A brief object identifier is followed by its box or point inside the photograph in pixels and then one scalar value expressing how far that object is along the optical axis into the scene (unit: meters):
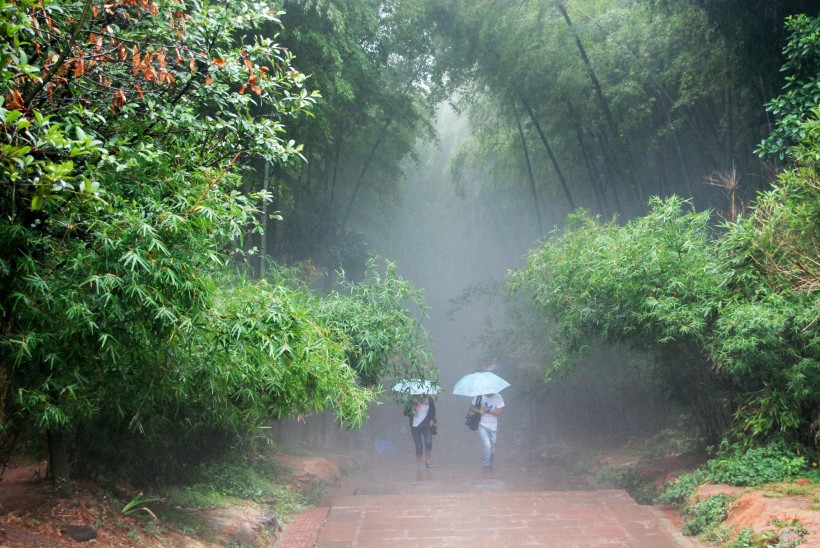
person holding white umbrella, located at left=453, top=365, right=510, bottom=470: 10.32
